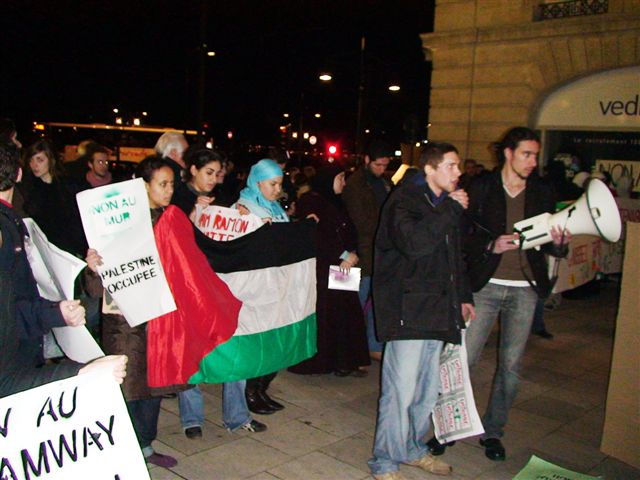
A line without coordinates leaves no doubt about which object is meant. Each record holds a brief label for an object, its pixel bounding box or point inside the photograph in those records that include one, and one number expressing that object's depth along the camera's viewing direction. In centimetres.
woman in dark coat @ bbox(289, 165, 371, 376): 549
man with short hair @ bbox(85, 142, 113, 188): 727
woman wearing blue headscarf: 452
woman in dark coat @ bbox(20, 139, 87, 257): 527
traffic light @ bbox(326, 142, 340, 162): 2483
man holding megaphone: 405
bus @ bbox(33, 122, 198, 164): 3833
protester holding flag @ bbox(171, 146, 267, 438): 432
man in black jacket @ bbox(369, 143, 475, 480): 351
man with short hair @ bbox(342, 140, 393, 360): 599
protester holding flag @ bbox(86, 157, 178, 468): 360
